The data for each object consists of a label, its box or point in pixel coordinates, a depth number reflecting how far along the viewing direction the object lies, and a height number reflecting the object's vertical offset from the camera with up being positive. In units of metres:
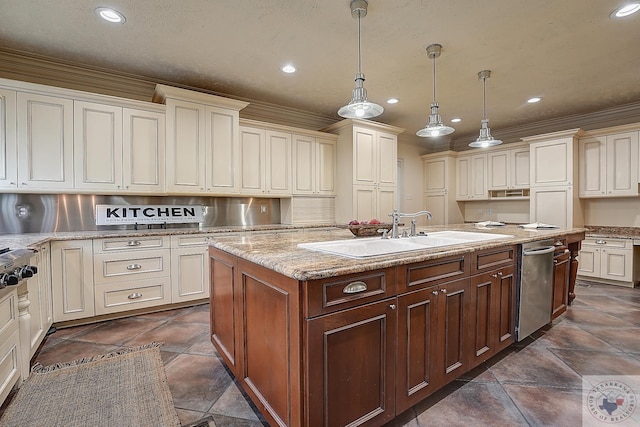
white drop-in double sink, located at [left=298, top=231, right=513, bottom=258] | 1.68 -0.22
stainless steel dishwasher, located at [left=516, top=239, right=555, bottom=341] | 2.22 -0.62
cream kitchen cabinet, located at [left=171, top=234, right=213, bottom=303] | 3.25 -0.63
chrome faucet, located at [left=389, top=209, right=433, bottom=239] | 2.12 -0.11
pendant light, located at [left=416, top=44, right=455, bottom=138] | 2.75 +0.79
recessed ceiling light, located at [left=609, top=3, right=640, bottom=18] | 2.27 +1.52
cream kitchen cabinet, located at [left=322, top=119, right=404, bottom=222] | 4.56 +0.64
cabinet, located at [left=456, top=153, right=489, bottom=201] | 5.93 +0.64
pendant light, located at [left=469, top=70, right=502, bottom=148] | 3.24 +0.79
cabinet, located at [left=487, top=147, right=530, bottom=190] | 5.36 +0.74
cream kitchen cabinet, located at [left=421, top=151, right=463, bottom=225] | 6.26 +0.46
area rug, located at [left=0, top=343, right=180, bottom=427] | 1.56 -1.07
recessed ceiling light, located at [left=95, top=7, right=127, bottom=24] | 2.30 +1.55
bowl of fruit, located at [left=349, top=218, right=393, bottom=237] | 2.22 -0.14
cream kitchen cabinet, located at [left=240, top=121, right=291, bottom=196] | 4.01 +0.68
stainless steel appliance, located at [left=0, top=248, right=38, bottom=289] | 1.42 -0.28
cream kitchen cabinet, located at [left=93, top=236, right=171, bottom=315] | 2.88 -0.62
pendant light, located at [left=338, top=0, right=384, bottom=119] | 2.10 +0.75
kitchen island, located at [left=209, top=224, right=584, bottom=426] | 1.17 -0.55
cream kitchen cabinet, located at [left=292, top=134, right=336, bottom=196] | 4.45 +0.69
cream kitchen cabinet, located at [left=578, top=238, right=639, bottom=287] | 4.09 -0.76
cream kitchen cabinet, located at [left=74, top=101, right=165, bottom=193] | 2.98 +0.66
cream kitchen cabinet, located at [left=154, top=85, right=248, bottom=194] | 3.36 +0.82
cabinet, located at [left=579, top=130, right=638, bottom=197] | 4.25 +0.64
